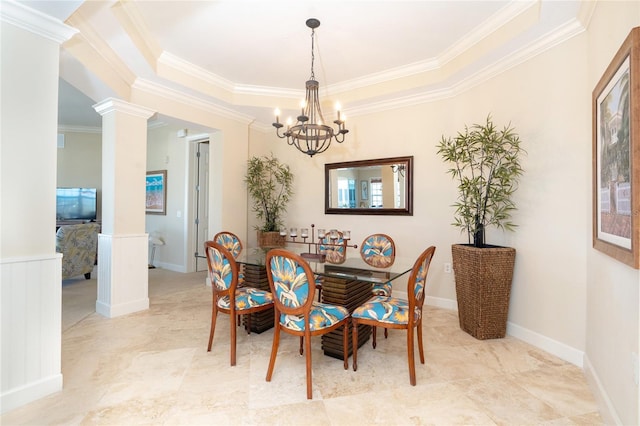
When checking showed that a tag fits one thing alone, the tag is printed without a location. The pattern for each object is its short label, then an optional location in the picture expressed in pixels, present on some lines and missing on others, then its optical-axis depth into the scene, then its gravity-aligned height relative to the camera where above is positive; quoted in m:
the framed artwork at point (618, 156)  1.31 +0.30
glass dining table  2.20 -0.50
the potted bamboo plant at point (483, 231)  2.66 -0.15
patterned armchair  4.32 -0.48
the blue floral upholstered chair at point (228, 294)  2.27 -0.64
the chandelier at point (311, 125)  2.70 +0.82
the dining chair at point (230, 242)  3.34 -0.30
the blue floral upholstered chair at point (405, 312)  2.01 -0.67
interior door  5.61 +0.25
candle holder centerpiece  2.86 -0.32
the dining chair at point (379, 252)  2.82 -0.39
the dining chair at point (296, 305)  1.85 -0.57
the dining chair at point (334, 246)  2.92 -0.32
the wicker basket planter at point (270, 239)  4.45 -0.36
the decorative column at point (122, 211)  3.26 +0.04
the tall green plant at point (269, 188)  4.72 +0.42
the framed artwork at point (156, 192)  5.86 +0.43
